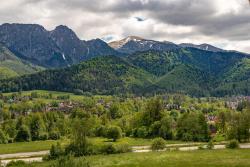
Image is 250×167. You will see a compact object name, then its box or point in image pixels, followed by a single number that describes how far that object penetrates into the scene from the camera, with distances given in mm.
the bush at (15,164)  81725
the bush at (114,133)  143500
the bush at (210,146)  102750
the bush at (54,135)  162875
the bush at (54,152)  92012
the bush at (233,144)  101762
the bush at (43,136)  162375
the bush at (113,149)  99225
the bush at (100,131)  160462
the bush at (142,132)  152125
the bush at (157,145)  104125
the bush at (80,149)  97375
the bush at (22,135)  157125
